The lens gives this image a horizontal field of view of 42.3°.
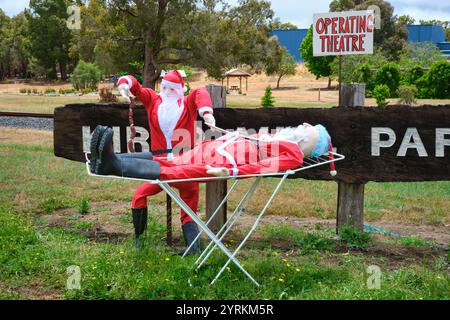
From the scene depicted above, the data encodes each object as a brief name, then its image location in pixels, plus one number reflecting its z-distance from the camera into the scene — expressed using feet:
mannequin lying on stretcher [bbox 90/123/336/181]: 13.44
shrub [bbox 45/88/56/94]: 139.63
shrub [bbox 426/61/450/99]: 93.98
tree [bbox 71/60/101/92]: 138.05
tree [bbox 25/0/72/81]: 176.45
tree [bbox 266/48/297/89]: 160.15
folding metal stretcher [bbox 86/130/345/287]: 13.60
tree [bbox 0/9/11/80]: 207.82
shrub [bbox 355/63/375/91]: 104.12
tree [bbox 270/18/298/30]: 118.91
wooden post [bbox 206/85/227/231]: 20.47
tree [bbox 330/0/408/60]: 164.04
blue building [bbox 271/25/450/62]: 210.18
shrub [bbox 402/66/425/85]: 103.80
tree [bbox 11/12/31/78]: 203.60
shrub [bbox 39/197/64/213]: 24.07
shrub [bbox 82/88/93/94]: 131.34
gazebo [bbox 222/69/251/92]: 135.69
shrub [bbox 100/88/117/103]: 89.66
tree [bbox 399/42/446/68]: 114.32
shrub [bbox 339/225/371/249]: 18.98
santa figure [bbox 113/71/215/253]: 17.53
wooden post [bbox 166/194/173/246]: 18.90
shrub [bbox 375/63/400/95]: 102.99
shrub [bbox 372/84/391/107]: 75.85
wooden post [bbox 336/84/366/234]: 19.60
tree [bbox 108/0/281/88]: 97.71
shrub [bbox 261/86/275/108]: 78.74
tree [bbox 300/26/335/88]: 149.57
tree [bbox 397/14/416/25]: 177.43
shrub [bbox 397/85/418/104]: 84.07
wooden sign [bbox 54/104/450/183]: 18.52
